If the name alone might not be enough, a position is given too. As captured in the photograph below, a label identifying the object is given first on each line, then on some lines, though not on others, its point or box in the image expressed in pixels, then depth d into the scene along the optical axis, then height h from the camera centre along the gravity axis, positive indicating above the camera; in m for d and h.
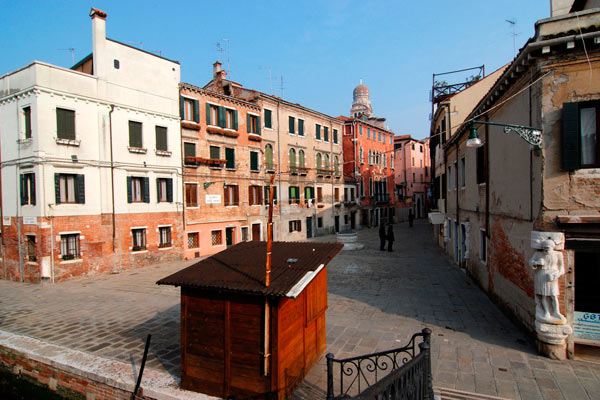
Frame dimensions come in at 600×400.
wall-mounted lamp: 6.84 +1.16
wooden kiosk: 5.45 -2.28
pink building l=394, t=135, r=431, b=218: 51.03 +3.04
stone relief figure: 6.68 -1.84
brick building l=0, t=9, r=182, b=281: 15.55 +1.84
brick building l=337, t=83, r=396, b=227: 38.78 +3.46
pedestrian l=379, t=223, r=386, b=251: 23.29 -3.08
